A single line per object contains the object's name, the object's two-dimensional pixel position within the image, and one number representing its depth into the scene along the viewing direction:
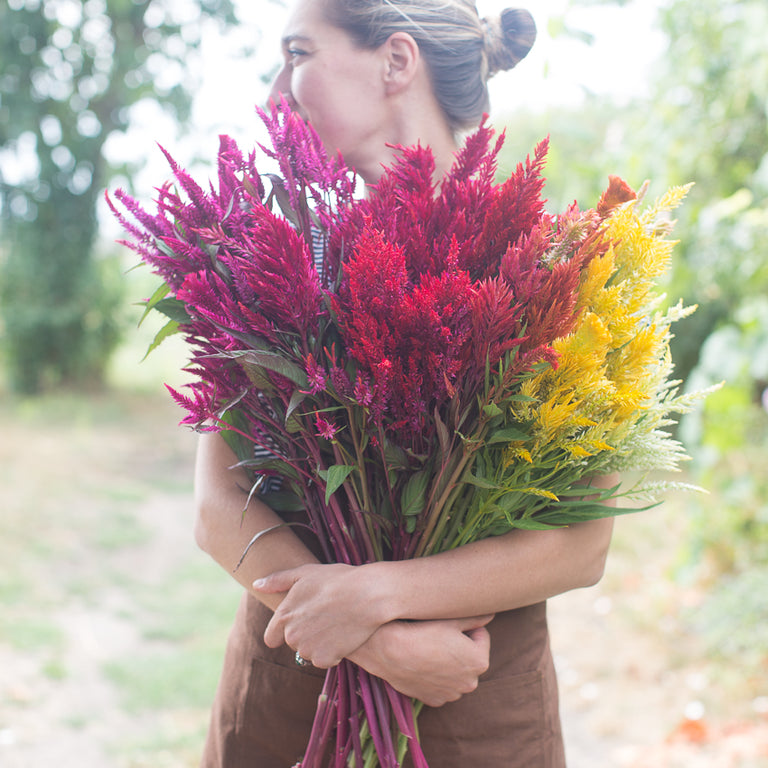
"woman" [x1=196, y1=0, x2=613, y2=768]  1.00
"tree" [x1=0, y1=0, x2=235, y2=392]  7.10
